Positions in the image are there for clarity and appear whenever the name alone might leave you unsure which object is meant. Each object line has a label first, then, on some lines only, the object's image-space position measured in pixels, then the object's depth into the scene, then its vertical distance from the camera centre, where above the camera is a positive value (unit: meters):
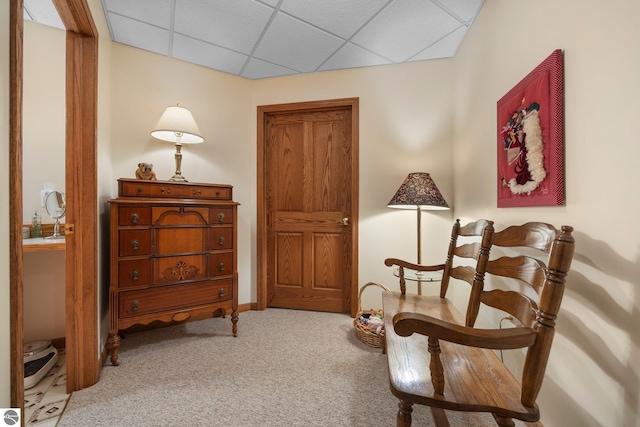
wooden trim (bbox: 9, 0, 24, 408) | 0.84 +0.06
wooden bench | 0.83 -0.45
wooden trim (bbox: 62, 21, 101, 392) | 1.62 +0.00
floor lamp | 2.23 +0.15
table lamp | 2.21 +0.69
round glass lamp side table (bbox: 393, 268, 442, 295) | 2.02 -0.49
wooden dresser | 1.87 -0.30
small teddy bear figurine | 2.09 +0.30
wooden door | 2.91 +0.08
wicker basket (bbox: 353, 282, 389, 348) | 2.11 -0.97
